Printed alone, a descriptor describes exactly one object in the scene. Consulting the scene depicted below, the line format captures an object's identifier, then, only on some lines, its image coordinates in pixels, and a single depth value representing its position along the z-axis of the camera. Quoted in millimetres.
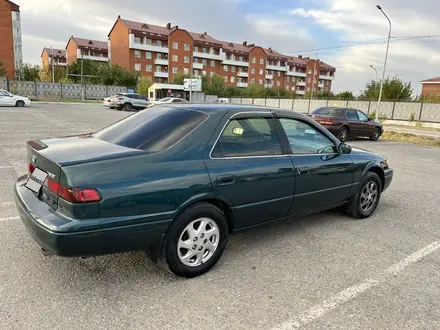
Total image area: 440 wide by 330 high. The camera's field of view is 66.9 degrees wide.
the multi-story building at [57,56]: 97250
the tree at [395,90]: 45812
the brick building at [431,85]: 63694
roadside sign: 51278
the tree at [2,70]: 50531
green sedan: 2484
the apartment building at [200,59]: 74062
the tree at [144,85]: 57469
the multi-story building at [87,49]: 81312
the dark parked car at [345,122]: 14250
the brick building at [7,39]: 55250
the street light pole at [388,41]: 23742
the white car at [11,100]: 25828
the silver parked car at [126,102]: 31484
